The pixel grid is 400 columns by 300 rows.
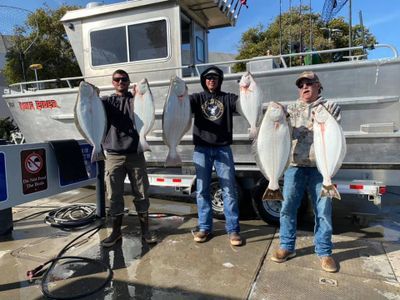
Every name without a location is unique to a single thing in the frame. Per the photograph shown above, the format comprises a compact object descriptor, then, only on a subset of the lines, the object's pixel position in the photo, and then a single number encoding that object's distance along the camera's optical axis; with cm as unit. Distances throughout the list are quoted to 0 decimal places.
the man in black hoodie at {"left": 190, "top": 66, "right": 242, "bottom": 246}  380
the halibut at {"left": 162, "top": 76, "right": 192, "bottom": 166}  321
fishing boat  409
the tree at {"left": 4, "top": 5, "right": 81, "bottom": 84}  1800
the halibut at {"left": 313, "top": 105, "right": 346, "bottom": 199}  293
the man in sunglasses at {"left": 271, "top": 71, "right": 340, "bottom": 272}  323
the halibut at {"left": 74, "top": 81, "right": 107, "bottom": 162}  317
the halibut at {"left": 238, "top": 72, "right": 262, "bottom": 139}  310
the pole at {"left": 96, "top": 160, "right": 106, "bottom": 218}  500
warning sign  419
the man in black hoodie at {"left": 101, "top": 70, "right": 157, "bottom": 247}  378
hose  318
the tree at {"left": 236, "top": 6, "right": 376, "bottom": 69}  2222
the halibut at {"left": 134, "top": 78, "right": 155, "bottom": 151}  318
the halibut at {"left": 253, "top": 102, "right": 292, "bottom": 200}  301
